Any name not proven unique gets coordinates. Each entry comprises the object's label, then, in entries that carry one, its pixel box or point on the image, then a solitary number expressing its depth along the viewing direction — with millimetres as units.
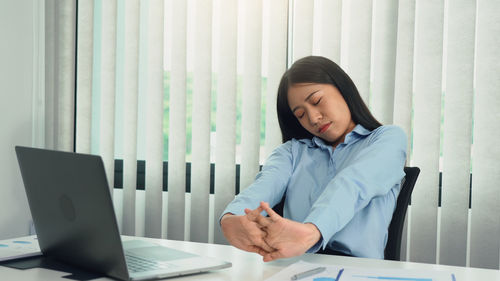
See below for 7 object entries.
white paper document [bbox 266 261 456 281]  946
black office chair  1447
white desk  995
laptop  890
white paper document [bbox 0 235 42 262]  1130
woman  1179
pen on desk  943
